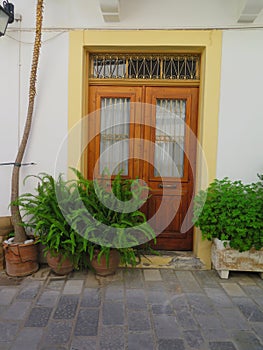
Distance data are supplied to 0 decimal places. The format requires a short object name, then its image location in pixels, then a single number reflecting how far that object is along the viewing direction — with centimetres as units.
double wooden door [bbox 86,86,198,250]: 321
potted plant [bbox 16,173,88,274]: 263
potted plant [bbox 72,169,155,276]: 262
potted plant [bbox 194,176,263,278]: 264
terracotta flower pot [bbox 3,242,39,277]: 278
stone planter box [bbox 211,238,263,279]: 280
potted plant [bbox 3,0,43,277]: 278
